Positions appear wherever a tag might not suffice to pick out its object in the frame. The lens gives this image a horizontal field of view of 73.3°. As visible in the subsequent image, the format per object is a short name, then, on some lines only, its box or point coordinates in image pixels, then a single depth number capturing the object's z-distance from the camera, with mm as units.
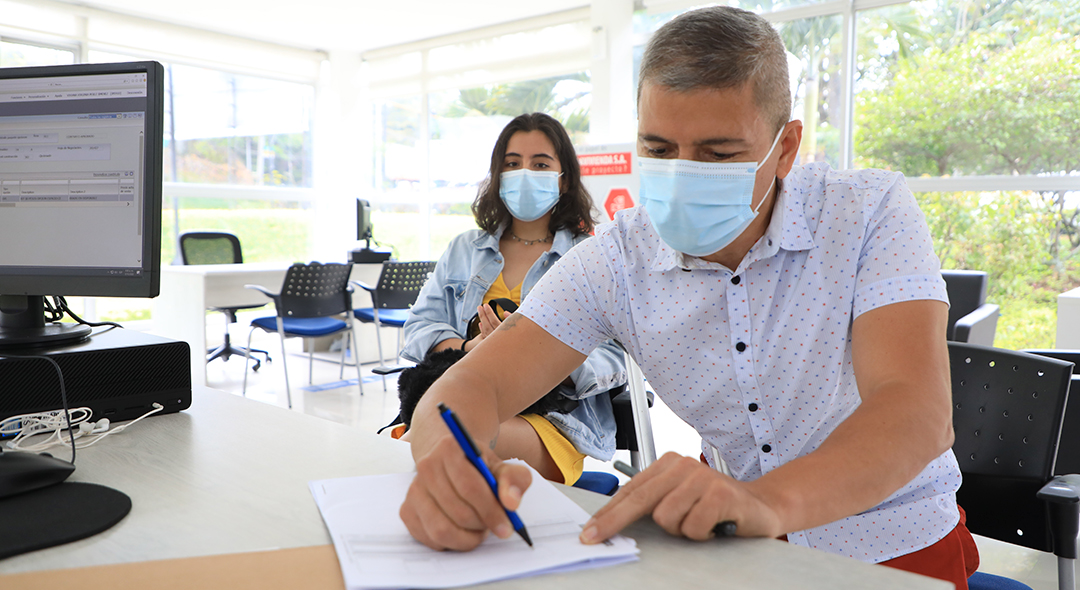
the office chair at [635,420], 1521
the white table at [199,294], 4465
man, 919
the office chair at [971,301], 3230
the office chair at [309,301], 4277
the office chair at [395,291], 4742
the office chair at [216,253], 5488
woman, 1687
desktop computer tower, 1009
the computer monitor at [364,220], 5715
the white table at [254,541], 601
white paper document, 603
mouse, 754
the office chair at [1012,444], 1181
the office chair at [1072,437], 1658
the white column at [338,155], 8258
